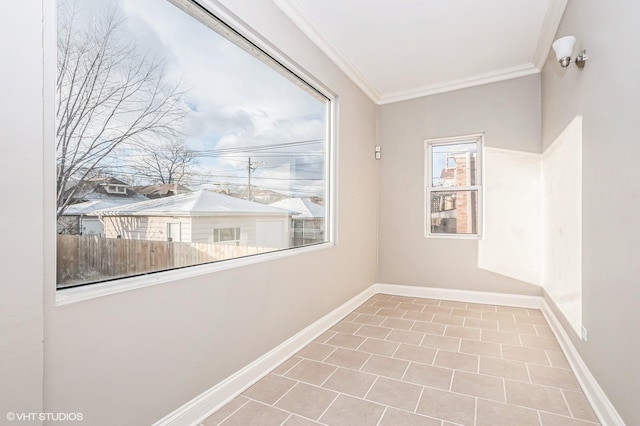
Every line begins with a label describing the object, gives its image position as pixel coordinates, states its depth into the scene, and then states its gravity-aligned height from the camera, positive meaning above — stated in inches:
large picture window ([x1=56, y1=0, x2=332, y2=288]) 56.4 +15.5
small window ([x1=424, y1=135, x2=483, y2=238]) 169.0 +13.1
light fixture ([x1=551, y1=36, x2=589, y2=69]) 94.8 +46.6
